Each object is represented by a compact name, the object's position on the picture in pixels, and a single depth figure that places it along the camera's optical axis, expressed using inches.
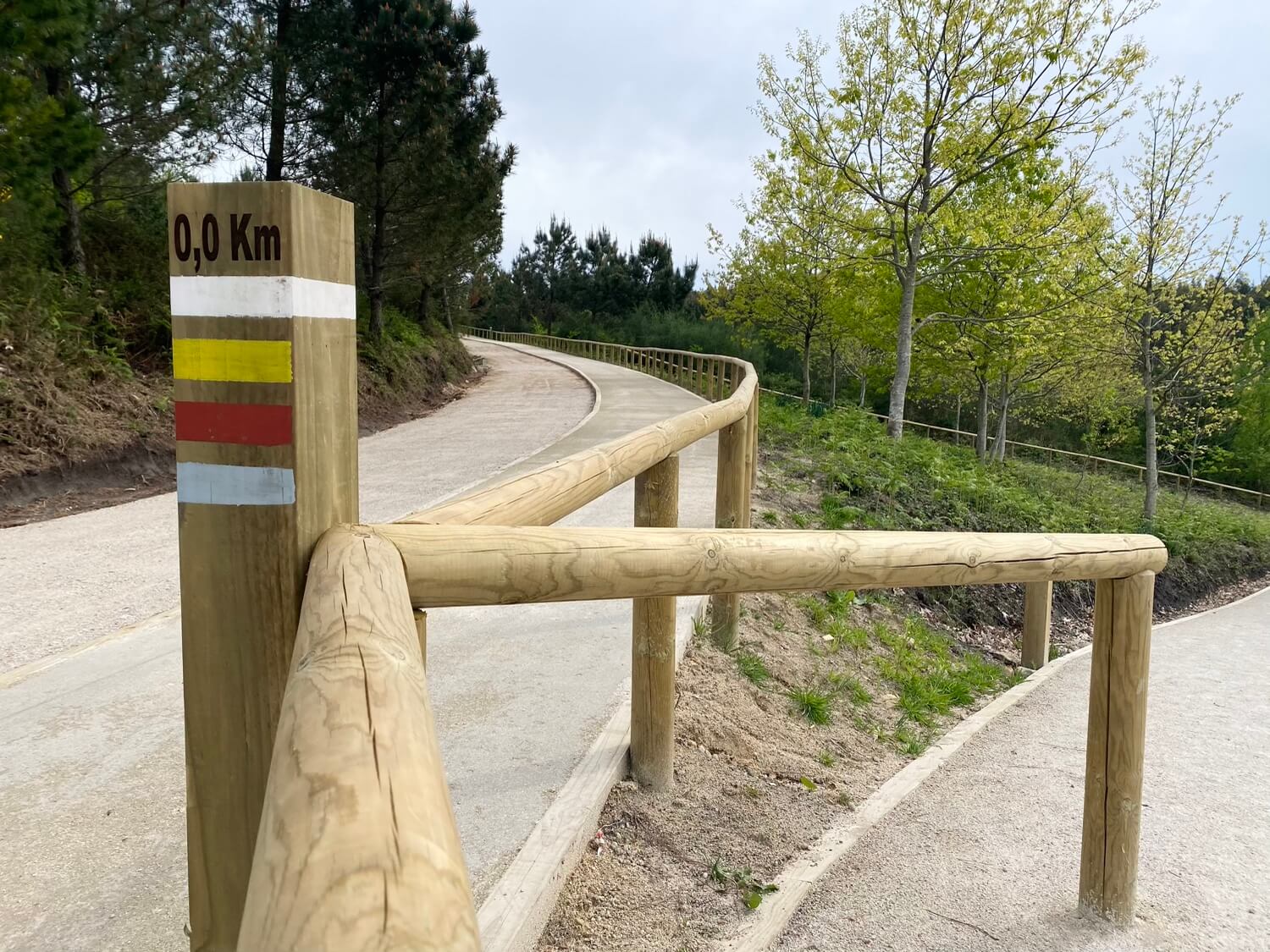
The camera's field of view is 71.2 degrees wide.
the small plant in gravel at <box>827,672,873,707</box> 198.1
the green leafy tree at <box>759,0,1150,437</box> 501.0
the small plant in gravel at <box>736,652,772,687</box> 183.0
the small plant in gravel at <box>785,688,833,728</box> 179.3
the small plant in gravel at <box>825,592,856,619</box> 247.8
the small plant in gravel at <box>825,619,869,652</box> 230.8
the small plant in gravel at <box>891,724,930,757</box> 177.5
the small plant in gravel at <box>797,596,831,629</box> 235.7
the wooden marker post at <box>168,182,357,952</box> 47.4
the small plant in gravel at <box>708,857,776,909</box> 110.7
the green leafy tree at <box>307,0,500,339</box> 584.7
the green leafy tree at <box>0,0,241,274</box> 302.5
